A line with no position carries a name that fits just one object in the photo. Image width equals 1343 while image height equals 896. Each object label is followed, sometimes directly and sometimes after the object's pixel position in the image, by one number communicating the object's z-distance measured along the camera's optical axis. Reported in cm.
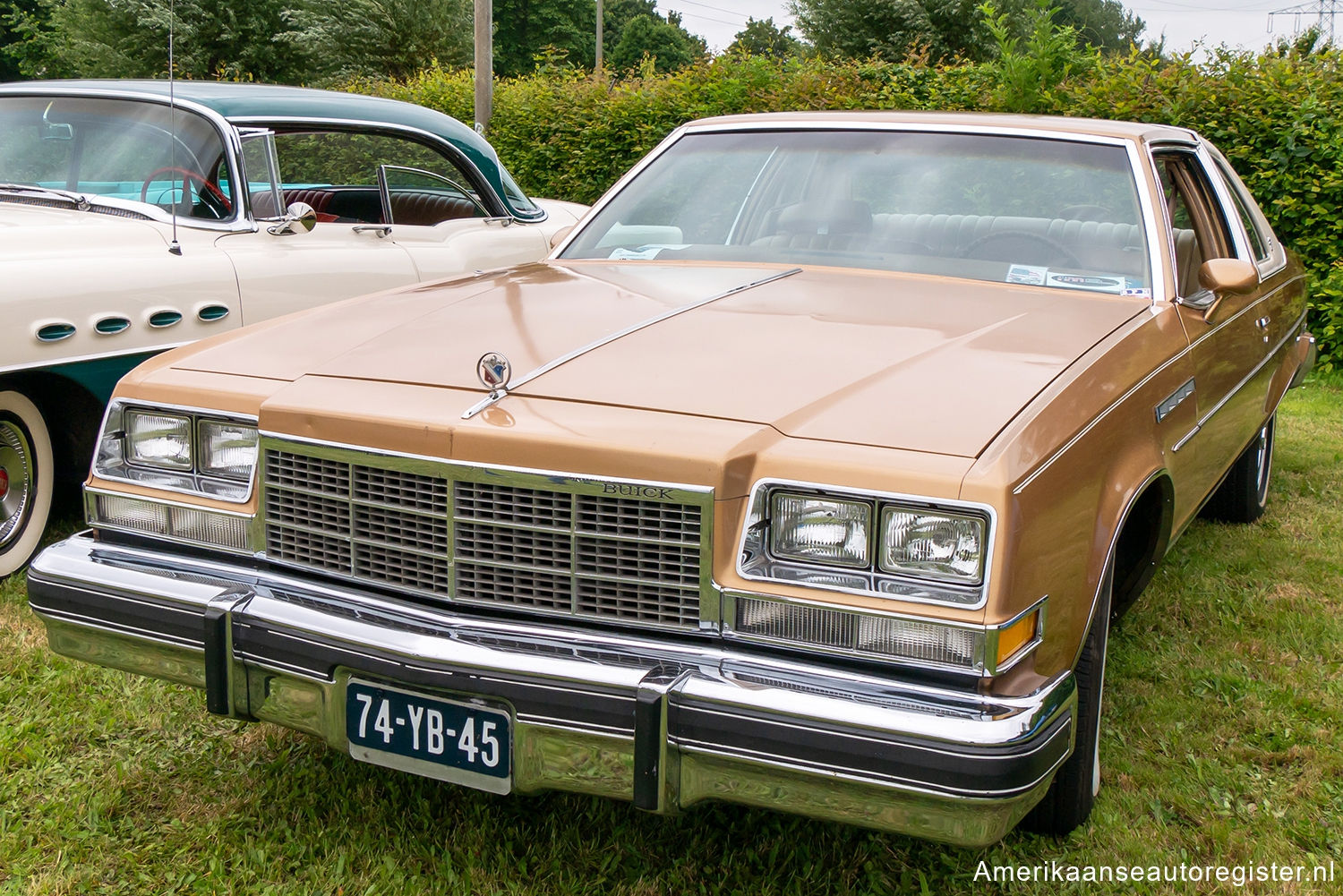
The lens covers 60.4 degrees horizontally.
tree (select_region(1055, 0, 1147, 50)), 5899
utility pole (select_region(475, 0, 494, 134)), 1291
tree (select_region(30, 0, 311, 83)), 2436
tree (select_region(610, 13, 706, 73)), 6406
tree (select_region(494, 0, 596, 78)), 5178
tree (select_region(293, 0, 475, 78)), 2344
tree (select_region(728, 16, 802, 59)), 5588
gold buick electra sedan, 185
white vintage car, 377
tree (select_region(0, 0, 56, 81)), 3116
